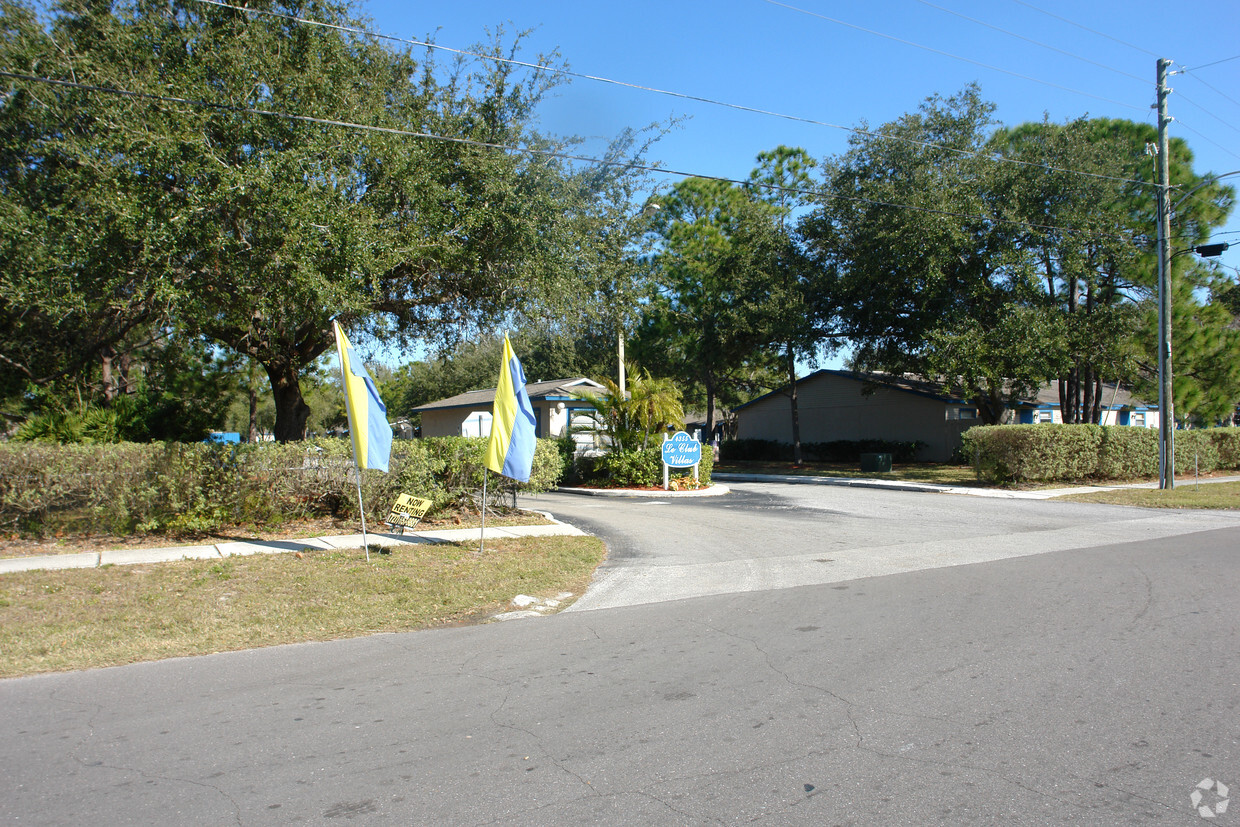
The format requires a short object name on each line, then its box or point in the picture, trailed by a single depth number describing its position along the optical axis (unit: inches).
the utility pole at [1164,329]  808.9
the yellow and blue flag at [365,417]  388.5
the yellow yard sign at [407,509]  472.7
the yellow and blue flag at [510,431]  419.5
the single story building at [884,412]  1379.2
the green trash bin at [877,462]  1195.9
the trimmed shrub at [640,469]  916.6
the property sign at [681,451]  879.7
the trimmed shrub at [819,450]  1396.4
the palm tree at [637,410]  903.1
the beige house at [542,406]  1238.9
